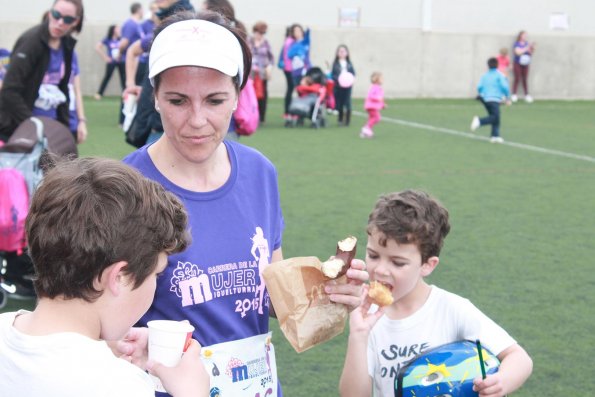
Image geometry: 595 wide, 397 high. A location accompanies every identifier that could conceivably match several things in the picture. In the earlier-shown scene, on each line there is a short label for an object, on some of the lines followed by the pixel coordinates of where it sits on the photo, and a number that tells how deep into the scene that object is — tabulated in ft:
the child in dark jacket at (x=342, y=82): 63.57
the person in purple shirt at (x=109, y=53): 79.35
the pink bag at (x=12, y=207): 19.69
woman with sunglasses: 22.36
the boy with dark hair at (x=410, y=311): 11.15
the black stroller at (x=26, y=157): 20.43
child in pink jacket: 55.88
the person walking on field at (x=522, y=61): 93.35
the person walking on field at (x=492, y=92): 54.95
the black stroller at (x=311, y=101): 60.95
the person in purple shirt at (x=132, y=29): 64.69
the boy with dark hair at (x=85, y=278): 6.42
